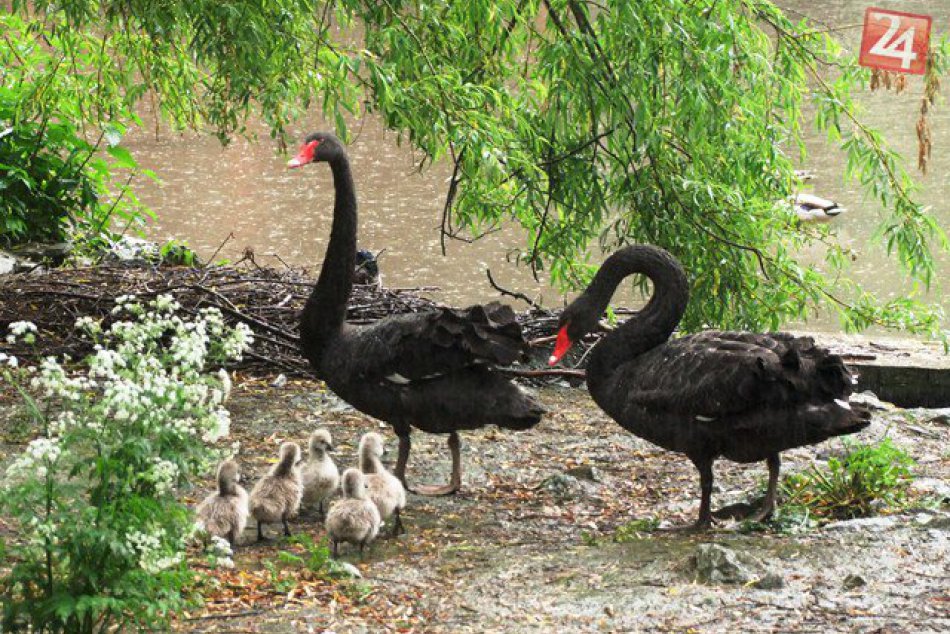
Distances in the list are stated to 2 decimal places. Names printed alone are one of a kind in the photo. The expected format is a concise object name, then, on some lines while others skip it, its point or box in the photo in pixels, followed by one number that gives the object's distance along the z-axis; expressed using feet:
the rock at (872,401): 43.71
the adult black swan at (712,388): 29.64
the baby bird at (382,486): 30.56
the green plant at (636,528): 30.90
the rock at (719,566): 26.39
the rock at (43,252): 54.73
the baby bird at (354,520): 28.36
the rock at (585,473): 36.22
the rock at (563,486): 34.83
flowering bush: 20.98
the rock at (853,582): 26.29
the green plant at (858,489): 32.15
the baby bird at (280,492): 30.10
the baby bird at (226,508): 28.87
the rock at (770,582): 26.05
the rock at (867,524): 30.13
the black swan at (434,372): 32.86
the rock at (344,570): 27.16
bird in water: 73.81
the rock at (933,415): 42.58
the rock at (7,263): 51.87
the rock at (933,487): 33.56
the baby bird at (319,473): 32.61
